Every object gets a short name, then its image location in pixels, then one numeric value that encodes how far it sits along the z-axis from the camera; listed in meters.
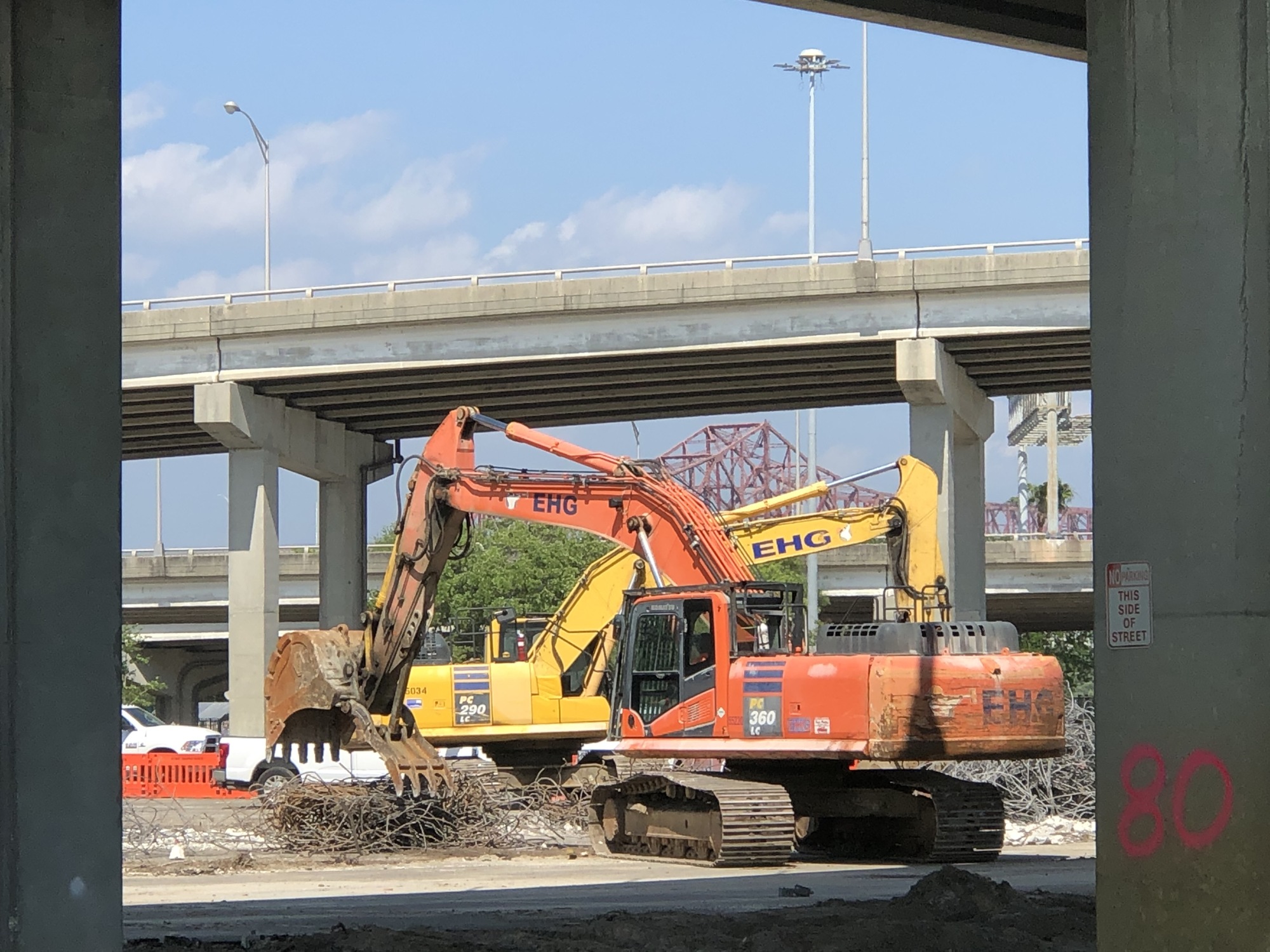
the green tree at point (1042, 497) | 115.19
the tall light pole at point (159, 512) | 97.92
